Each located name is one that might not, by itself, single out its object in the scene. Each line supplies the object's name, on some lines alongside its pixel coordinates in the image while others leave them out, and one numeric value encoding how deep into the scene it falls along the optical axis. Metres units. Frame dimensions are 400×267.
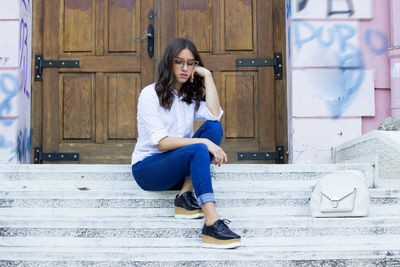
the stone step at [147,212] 2.93
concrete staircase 2.43
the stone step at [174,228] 2.71
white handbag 2.80
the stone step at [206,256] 2.40
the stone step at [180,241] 2.65
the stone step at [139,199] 3.01
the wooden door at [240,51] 4.70
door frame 4.67
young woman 2.63
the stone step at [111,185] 3.30
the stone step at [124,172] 3.44
